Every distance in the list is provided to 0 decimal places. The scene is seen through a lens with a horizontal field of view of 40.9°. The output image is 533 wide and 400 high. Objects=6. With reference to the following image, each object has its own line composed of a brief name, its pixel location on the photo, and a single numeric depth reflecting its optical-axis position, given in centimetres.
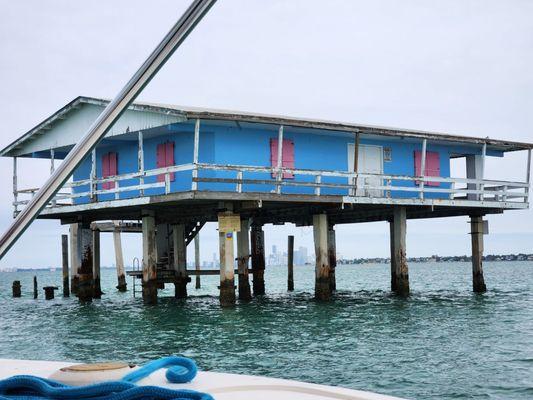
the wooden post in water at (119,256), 3950
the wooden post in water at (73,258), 3347
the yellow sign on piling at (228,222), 2152
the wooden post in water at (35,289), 3734
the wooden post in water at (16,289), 4067
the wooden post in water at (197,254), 3869
